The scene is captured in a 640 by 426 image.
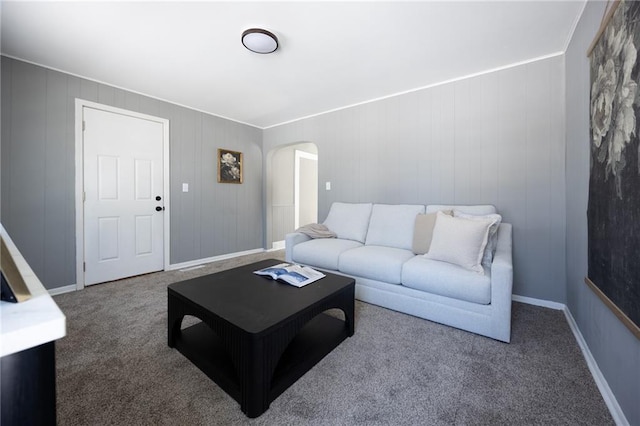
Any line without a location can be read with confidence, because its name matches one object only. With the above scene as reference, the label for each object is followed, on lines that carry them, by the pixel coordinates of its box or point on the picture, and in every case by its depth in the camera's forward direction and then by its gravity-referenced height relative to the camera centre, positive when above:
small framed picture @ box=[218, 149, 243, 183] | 4.12 +0.75
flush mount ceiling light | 2.00 +1.37
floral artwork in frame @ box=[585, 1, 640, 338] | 1.09 +0.22
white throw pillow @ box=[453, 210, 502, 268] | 2.12 -0.23
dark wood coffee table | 1.22 -0.61
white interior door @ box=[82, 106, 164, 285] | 2.92 +0.21
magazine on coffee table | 1.82 -0.45
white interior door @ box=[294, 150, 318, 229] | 5.73 +0.54
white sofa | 1.83 -0.47
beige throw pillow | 2.45 -0.19
